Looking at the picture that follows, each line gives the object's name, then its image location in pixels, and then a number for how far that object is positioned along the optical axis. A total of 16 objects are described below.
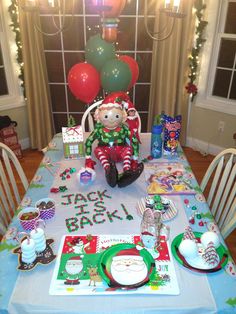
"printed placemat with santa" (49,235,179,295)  1.12
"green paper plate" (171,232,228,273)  1.19
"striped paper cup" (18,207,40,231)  1.38
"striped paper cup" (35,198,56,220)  1.45
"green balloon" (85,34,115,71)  2.21
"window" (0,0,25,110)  3.31
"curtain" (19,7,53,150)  3.26
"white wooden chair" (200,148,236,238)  1.59
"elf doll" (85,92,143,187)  1.85
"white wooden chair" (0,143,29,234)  1.72
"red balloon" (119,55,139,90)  2.36
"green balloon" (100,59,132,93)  2.08
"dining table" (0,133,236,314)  1.06
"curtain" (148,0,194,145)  3.24
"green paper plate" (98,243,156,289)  1.13
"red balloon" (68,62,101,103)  2.18
